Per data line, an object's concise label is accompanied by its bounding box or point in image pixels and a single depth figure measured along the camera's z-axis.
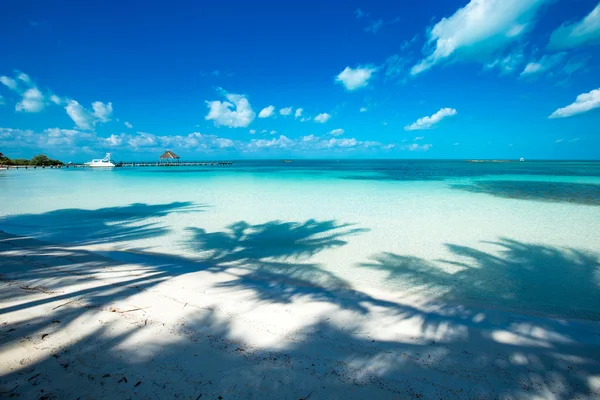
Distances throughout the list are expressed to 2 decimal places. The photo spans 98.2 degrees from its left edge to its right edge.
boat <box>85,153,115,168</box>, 72.43
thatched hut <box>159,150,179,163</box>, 75.24
